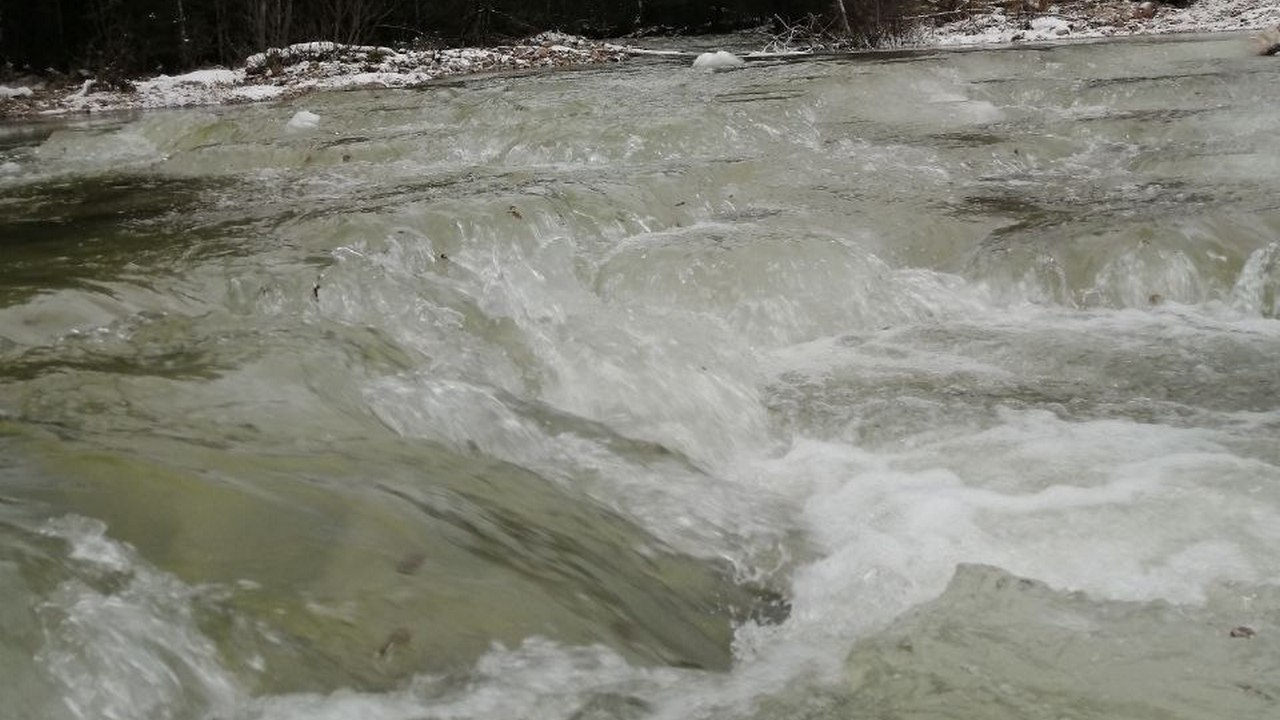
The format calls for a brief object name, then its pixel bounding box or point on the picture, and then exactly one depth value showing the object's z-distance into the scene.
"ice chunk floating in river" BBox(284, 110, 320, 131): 9.68
